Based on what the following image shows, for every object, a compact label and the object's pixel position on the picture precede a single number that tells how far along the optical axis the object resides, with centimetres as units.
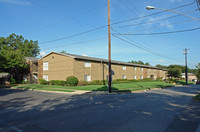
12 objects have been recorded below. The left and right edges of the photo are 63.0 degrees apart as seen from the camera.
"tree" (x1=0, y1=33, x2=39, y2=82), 3275
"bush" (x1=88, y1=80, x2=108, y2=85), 3145
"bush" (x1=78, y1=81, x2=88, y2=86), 2895
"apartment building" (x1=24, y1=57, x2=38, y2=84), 3750
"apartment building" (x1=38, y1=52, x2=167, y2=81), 2998
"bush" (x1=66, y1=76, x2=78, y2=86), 2748
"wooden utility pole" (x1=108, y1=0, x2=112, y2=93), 1953
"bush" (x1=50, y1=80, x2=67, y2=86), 2871
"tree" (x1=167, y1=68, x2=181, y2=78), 5207
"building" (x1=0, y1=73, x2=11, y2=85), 3541
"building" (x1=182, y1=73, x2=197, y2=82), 9800
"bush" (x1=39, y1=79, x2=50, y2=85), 3195
